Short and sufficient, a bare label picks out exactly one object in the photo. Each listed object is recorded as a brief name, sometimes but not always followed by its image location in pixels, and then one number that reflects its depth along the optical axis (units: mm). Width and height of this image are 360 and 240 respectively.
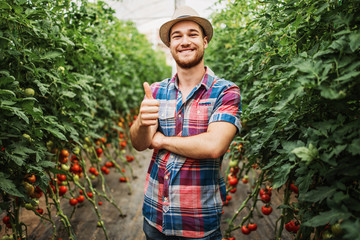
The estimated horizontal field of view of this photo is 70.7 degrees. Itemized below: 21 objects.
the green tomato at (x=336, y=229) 912
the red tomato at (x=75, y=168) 2338
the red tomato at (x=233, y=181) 2328
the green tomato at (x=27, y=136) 1312
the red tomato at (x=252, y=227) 2021
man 1243
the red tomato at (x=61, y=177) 2133
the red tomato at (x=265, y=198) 1969
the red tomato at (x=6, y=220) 1616
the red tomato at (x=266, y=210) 2012
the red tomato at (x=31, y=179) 1427
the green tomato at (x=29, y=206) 1560
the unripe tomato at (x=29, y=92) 1399
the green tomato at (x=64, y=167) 2055
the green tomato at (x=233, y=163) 2450
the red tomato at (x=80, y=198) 2524
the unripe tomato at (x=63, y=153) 2025
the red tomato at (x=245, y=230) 1988
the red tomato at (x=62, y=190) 2051
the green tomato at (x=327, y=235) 990
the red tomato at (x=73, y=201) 2197
